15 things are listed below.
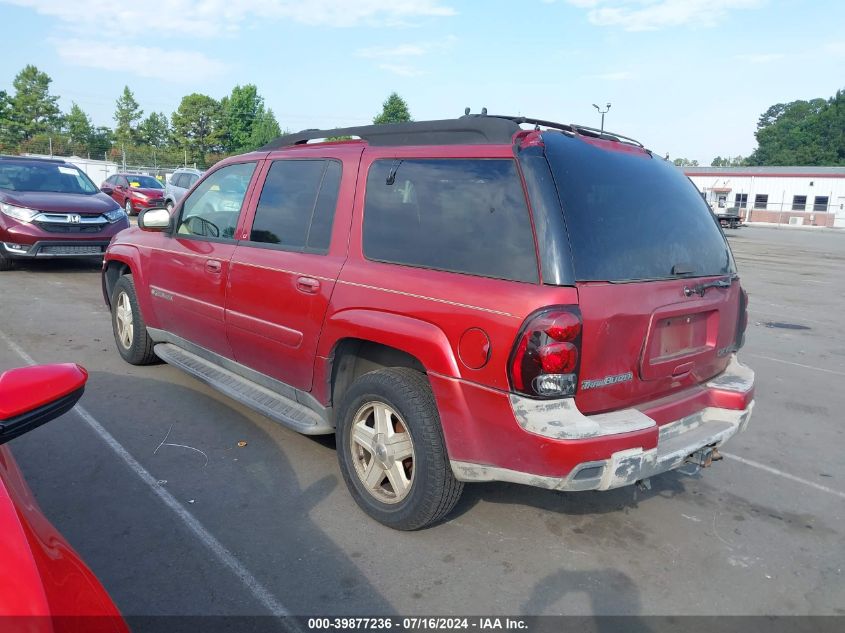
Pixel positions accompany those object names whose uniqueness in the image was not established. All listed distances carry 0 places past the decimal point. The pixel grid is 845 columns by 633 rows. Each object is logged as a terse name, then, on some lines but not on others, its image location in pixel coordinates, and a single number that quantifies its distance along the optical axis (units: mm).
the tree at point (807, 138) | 86000
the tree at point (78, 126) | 66625
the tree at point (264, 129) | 71550
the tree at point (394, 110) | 76938
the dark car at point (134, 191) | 24156
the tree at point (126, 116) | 74125
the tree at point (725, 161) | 155475
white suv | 21767
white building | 53531
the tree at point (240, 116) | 79188
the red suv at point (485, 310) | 2834
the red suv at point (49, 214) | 10305
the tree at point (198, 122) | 78250
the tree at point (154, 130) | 77000
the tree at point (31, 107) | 63844
